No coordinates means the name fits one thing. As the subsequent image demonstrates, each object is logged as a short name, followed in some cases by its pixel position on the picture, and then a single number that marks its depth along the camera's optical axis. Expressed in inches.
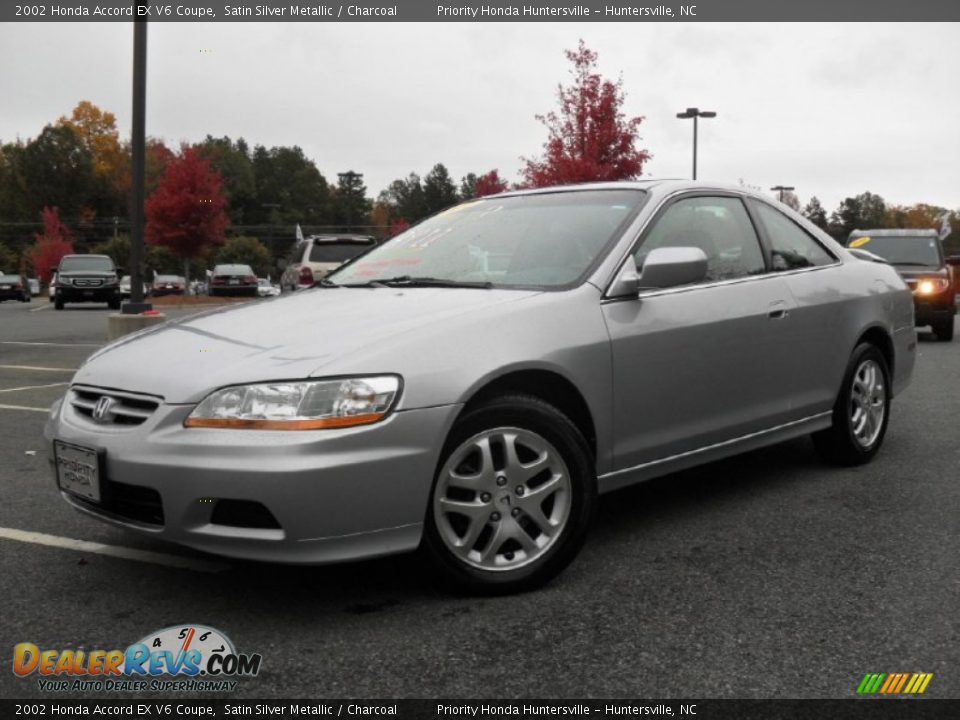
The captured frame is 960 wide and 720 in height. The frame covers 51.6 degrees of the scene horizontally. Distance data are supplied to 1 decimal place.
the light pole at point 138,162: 411.8
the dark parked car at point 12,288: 1701.5
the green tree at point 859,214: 4700.3
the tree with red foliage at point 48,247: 3169.3
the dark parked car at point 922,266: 563.5
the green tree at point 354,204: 4923.0
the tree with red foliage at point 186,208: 1578.5
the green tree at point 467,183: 5246.1
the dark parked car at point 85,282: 1156.5
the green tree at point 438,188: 4936.0
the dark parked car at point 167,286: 1689.5
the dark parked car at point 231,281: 1390.3
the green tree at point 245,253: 3924.7
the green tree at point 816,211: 4475.4
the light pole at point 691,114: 1370.6
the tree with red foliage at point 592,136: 1162.0
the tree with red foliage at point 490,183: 1785.2
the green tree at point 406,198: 5007.4
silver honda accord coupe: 120.1
